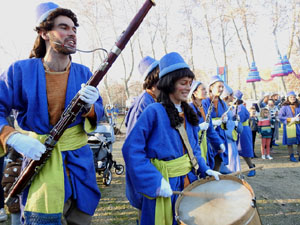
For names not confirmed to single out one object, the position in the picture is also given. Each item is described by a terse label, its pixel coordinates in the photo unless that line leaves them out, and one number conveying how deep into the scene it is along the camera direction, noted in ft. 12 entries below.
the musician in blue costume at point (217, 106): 14.88
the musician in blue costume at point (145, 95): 9.06
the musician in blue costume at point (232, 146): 15.99
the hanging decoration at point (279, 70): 41.06
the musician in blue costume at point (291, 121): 23.81
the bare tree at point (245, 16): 48.91
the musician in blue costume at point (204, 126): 10.94
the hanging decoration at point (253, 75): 44.92
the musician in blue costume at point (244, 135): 19.06
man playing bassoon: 5.34
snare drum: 4.89
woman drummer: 6.03
